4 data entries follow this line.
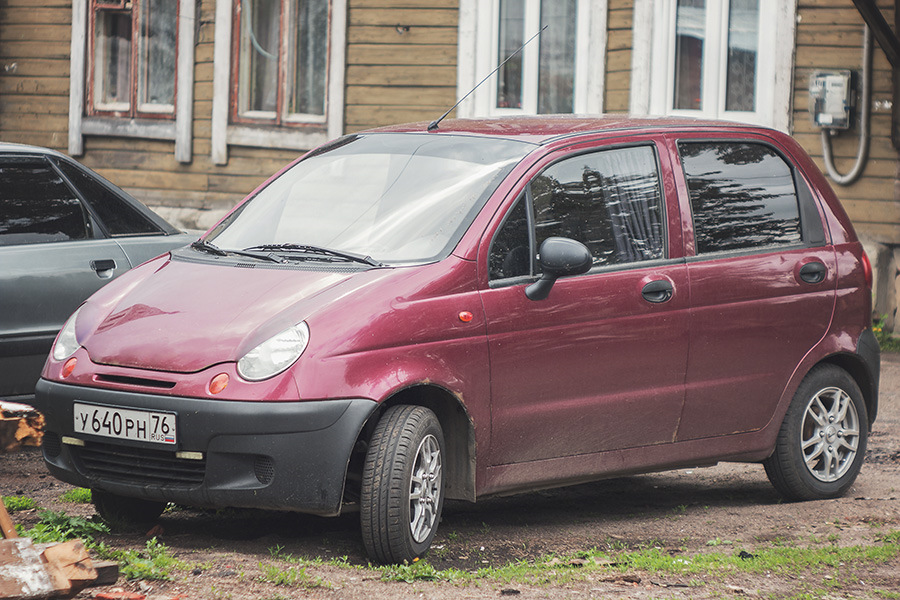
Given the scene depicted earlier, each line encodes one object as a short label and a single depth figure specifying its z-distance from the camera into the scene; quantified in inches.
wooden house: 979.3
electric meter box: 957.2
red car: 385.1
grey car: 518.9
